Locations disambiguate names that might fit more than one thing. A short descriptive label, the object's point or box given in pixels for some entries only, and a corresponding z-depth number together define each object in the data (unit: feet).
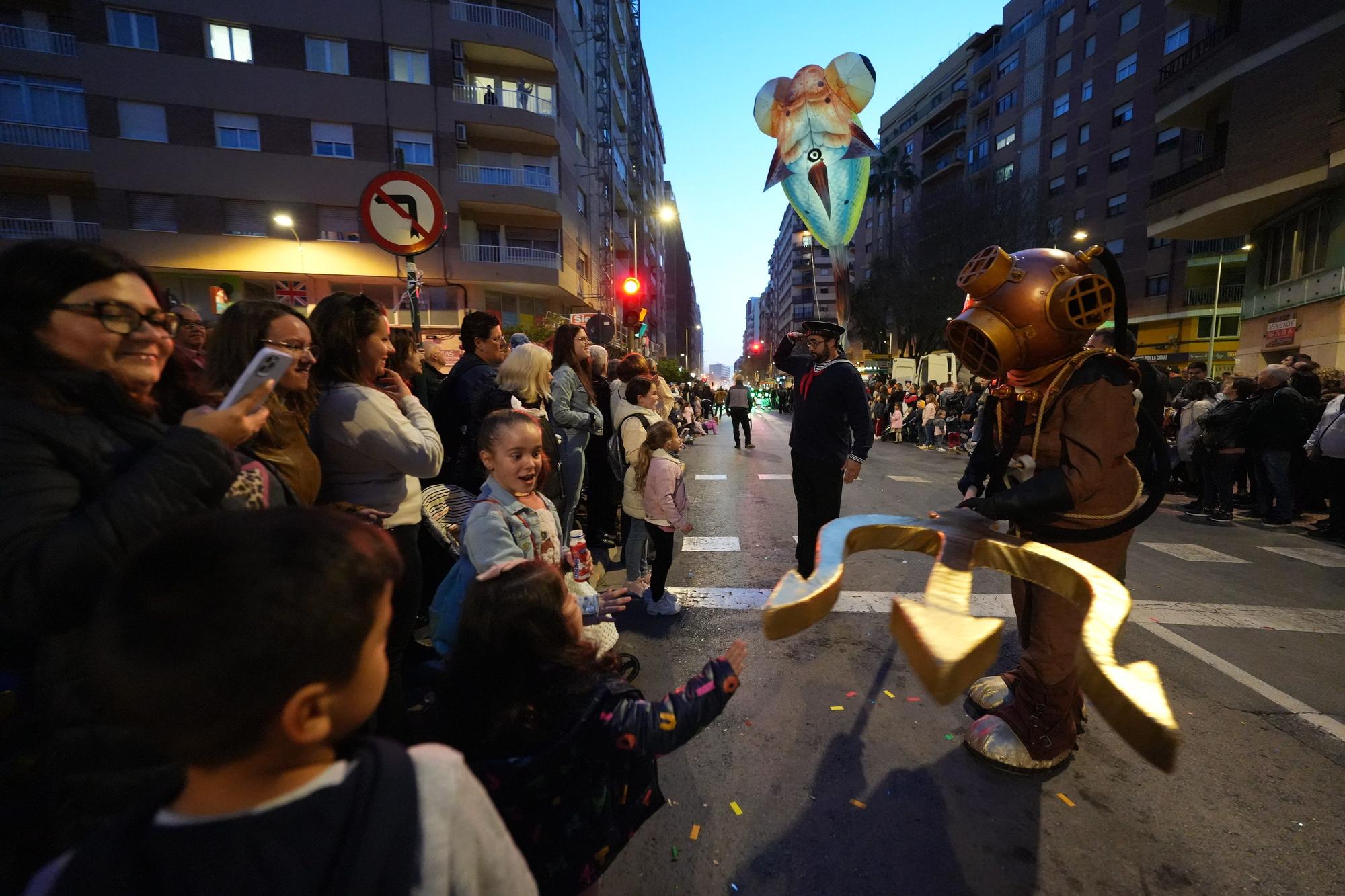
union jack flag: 23.35
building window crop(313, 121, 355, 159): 69.36
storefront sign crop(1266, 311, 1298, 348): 50.90
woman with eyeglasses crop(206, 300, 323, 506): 5.93
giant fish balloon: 38.75
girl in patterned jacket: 4.61
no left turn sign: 14.25
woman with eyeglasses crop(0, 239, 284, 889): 3.50
